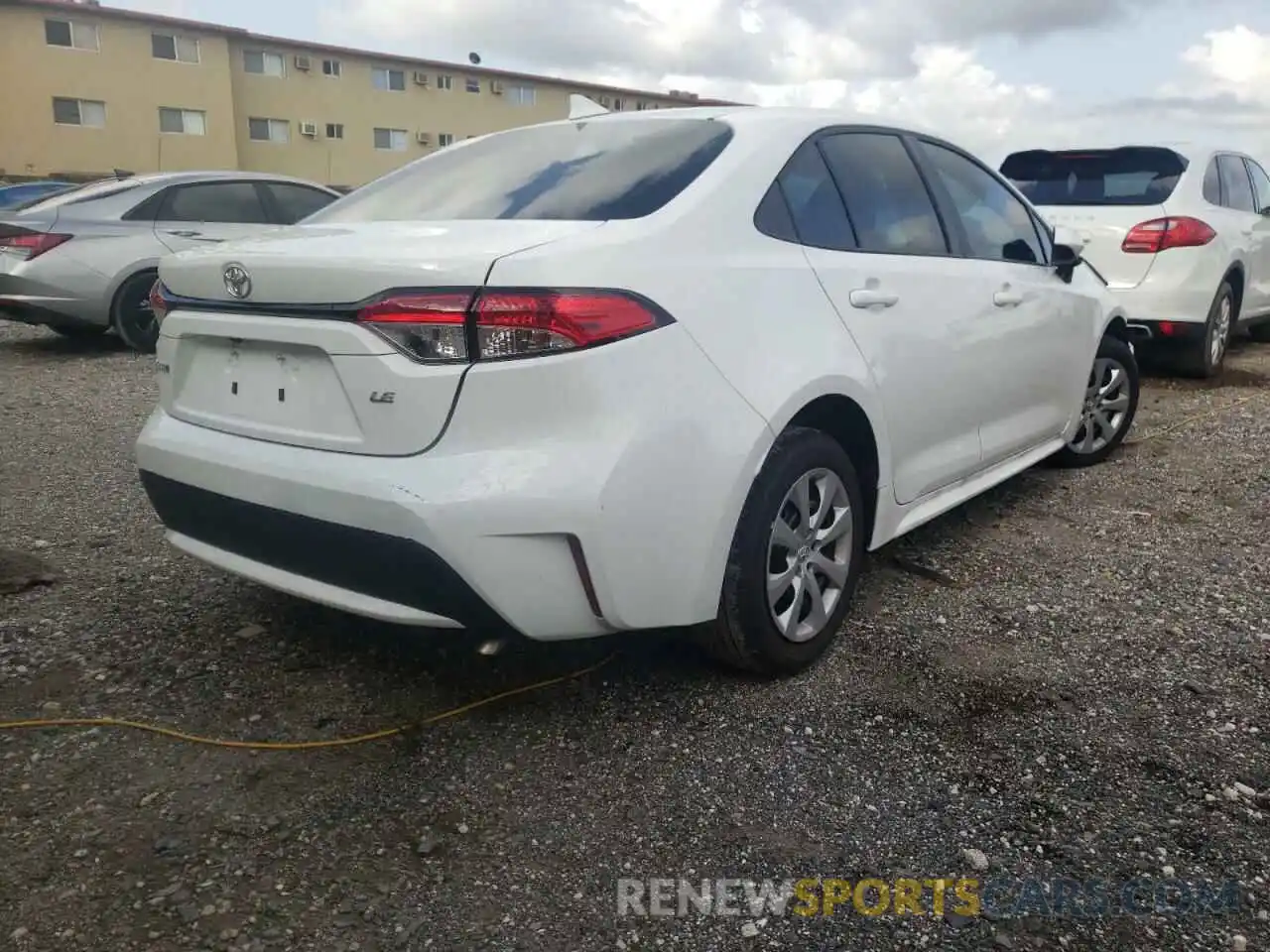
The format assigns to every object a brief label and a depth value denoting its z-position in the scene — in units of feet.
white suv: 21.90
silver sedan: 25.55
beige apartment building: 102.58
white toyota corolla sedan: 7.46
